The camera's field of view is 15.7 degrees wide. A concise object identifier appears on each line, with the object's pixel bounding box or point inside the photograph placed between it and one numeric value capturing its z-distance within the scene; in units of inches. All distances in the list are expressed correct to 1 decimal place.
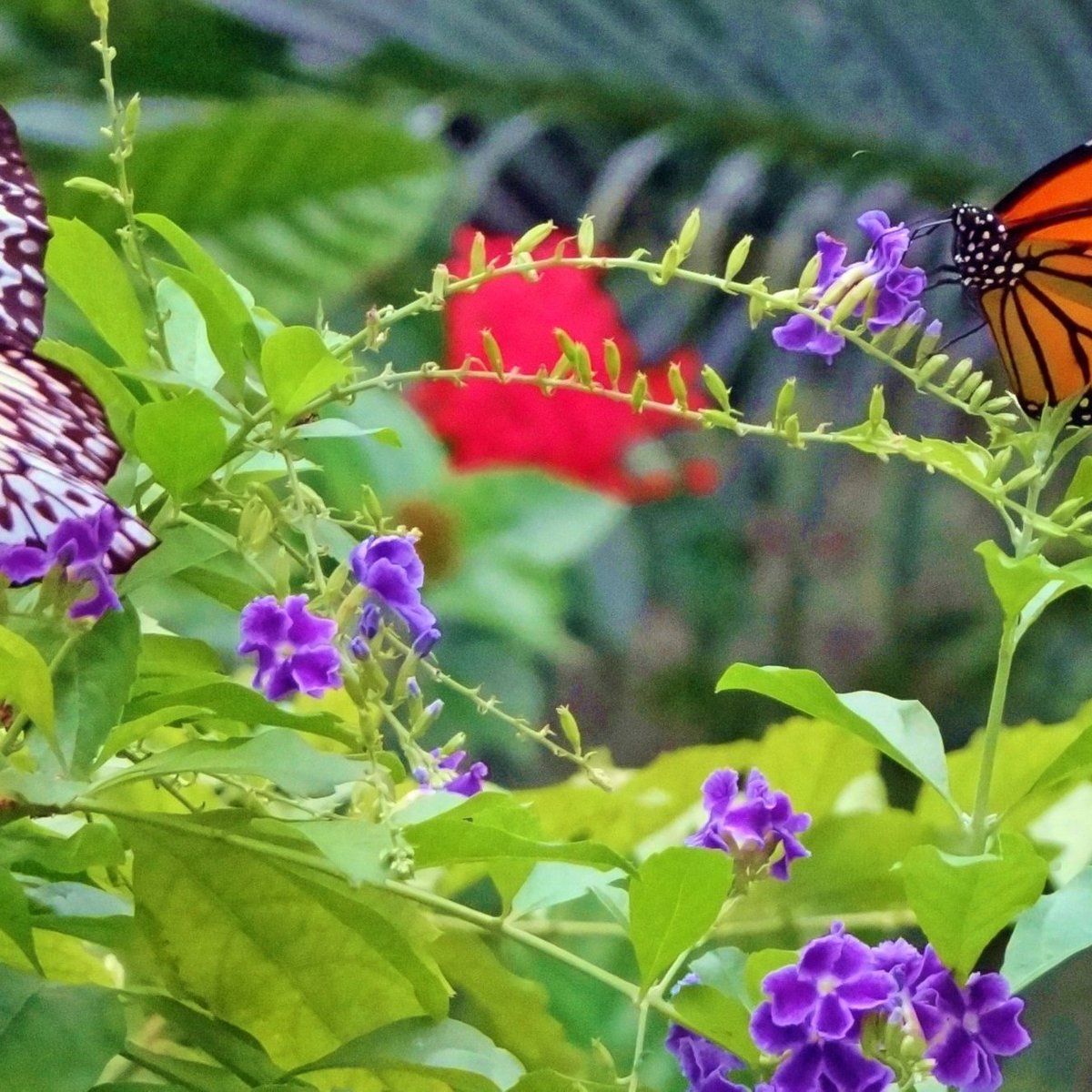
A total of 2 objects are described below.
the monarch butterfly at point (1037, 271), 23.1
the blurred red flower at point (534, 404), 65.4
